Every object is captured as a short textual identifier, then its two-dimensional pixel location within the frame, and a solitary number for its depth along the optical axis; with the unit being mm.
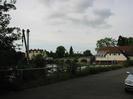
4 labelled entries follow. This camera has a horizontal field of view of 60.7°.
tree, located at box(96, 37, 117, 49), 51223
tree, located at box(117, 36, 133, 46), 51811
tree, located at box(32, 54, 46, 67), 8833
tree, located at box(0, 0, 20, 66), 6171
